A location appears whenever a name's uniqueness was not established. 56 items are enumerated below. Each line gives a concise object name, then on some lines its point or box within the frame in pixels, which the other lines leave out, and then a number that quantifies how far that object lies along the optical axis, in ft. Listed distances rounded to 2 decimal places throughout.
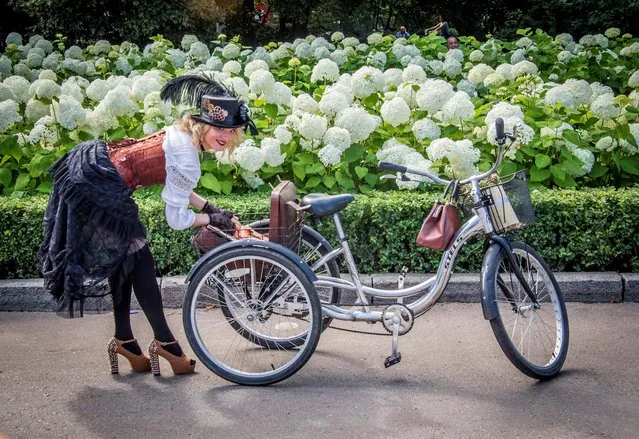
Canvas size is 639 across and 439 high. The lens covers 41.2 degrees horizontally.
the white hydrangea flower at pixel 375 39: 39.75
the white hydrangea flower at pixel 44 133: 23.36
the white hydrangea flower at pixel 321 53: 36.76
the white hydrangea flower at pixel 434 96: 22.89
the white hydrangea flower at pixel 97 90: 25.86
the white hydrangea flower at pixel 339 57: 36.55
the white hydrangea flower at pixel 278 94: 24.03
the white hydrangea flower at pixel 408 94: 24.31
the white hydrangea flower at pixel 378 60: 35.78
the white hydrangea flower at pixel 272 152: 21.17
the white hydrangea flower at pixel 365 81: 24.75
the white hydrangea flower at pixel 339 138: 21.71
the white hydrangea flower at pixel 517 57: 35.40
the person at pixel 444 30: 59.26
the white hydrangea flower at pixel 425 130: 22.49
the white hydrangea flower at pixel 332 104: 22.53
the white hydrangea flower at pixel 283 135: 21.89
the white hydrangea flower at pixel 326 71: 27.86
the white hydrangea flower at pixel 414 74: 26.25
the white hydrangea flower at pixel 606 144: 22.18
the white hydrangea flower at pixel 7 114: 23.40
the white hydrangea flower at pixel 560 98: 24.67
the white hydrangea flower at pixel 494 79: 27.96
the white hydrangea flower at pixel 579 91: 25.55
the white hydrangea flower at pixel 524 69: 28.02
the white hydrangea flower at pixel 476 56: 35.60
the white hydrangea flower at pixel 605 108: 22.77
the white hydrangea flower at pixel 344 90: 24.23
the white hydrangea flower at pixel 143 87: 24.95
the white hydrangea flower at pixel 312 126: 21.70
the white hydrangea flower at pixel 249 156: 20.79
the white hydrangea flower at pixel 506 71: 28.73
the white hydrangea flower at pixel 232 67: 29.73
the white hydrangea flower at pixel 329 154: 21.31
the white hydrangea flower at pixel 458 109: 22.34
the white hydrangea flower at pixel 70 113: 23.02
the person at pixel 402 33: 58.11
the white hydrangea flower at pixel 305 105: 23.31
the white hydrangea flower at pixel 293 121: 22.25
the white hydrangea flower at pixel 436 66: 33.12
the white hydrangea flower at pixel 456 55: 33.96
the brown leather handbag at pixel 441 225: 14.71
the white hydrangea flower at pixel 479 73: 29.40
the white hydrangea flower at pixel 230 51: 37.04
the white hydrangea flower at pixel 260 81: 23.65
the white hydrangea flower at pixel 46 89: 24.31
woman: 14.16
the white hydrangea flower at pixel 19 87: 26.27
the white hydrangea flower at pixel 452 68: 32.63
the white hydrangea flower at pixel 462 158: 20.31
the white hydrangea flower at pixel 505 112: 21.63
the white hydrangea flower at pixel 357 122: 22.06
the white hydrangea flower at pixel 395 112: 22.85
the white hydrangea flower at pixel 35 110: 24.68
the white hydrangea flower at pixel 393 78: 26.73
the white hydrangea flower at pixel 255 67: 28.35
